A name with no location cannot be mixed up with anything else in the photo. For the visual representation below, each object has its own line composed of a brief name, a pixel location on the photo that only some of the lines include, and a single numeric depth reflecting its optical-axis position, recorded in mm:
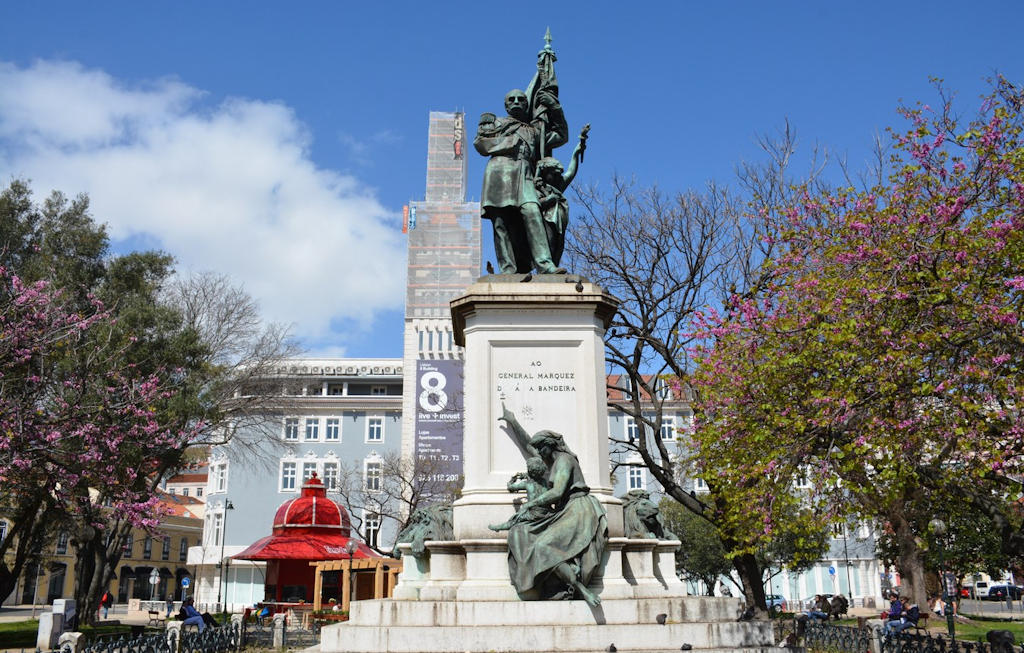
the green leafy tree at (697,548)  46925
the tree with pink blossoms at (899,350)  11312
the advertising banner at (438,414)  54675
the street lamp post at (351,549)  28266
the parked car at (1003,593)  54828
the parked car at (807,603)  55175
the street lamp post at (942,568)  23269
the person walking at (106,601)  45562
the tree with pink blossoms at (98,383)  18359
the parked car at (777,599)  48194
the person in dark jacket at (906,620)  16738
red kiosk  29516
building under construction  63062
